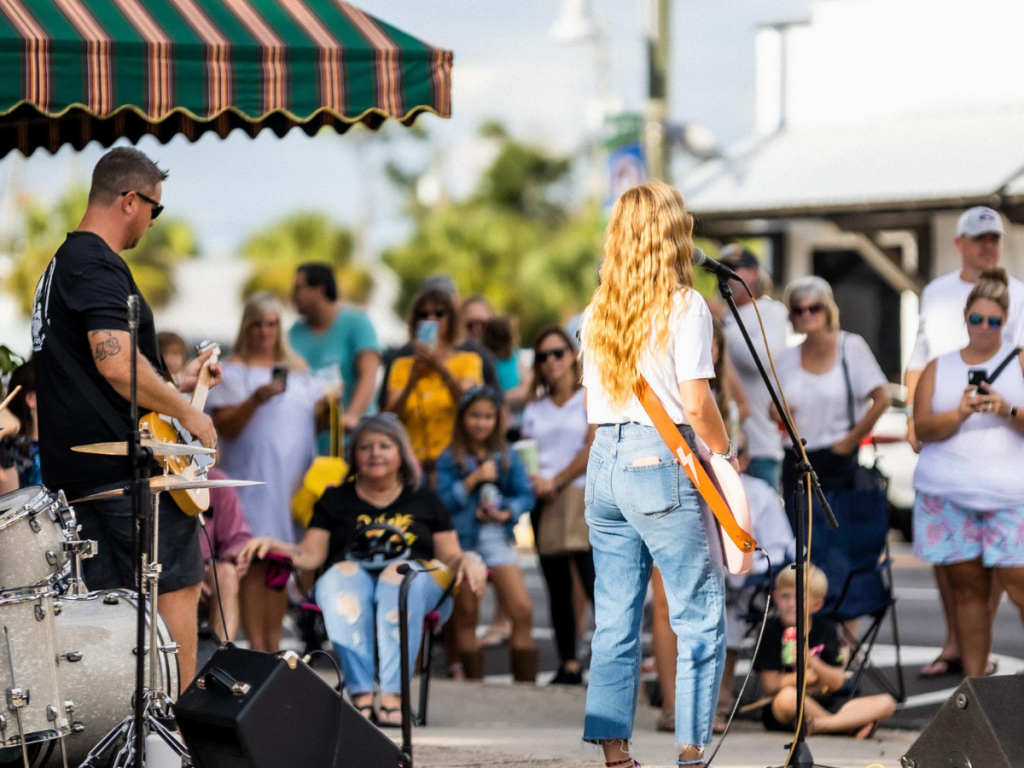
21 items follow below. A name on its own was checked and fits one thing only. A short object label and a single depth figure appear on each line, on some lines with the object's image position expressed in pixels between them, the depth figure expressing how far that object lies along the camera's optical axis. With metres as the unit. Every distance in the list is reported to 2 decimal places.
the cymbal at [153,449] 9.28
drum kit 9.57
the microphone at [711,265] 10.11
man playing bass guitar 10.11
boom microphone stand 10.20
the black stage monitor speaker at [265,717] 8.89
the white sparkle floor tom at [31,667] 9.54
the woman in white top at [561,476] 16.48
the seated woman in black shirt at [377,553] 13.76
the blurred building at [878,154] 31.87
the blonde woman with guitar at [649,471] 9.75
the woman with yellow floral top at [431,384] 17.31
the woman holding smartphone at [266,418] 16.34
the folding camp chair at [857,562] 14.48
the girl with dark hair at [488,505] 16.41
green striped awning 11.70
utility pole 28.62
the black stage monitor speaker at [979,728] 9.16
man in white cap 15.70
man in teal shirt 18.47
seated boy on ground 13.37
